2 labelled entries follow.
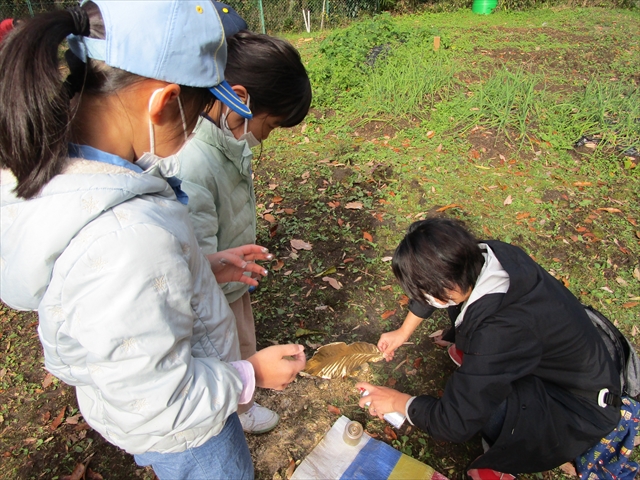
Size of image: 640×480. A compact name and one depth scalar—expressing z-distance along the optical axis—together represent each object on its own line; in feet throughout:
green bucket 34.12
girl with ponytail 2.67
